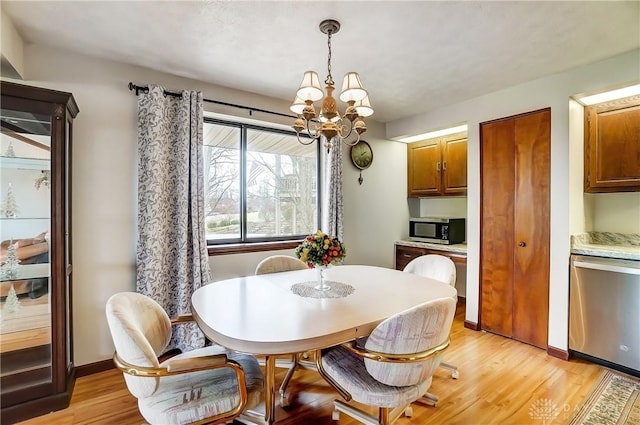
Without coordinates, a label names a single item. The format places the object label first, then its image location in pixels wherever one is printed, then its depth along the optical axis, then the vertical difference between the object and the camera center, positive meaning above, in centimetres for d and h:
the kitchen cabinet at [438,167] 393 +64
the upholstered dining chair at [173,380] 128 -82
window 314 +34
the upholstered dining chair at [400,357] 138 -68
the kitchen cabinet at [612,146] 255 +58
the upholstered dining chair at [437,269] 239 -48
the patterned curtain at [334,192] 366 +26
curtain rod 254 +109
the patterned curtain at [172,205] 253 +8
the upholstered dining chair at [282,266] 234 -48
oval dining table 129 -52
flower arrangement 196 -25
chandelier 186 +72
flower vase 204 -50
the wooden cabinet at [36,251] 196 -24
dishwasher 236 -81
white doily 191 -51
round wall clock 401 +78
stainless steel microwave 391 -23
